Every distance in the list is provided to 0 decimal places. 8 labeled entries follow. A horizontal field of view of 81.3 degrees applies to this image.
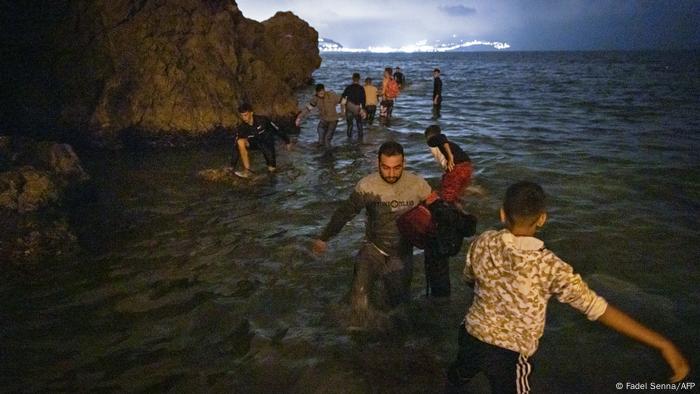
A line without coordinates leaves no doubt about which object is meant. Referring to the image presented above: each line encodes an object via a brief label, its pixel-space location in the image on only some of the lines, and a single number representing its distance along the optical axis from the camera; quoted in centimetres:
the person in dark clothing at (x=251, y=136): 957
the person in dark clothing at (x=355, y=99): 1354
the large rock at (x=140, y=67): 1298
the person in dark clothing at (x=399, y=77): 2083
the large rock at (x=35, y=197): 599
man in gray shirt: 405
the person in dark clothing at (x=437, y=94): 1964
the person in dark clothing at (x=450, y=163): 675
